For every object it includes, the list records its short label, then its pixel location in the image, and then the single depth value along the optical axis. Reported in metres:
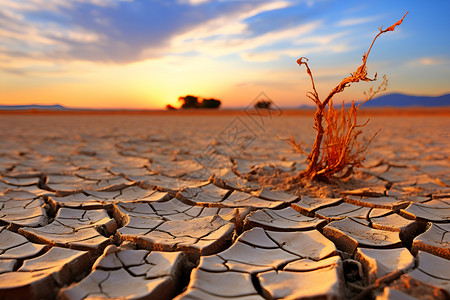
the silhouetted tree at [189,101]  31.39
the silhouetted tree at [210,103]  34.09
